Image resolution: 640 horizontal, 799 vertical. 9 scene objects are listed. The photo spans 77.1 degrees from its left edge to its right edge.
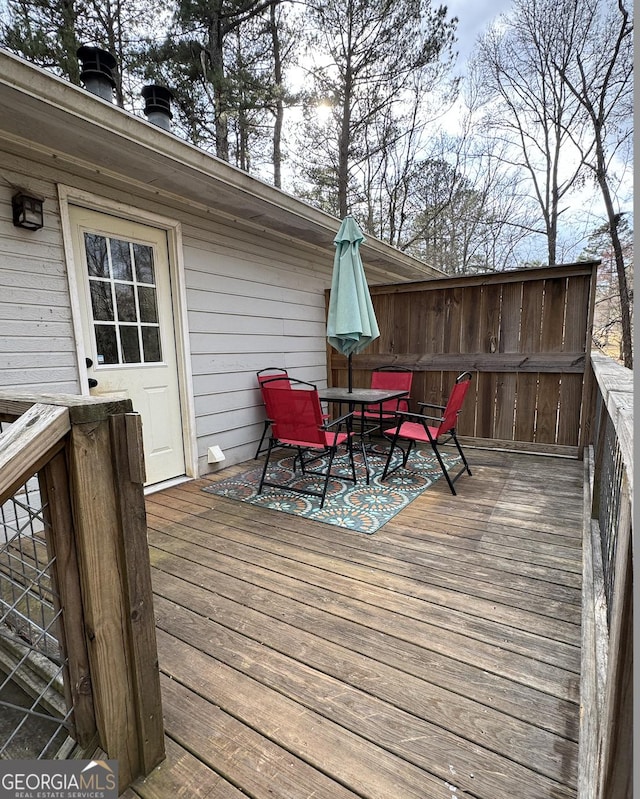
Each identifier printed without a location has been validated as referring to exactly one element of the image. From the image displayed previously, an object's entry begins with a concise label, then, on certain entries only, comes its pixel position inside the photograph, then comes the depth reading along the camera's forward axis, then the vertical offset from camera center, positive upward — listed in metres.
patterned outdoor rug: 2.69 -1.18
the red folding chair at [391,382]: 4.47 -0.50
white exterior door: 2.82 +0.15
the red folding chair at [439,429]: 3.06 -0.76
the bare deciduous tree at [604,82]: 6.73 +4.40
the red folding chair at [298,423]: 2.87 -0.62
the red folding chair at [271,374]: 4.18 -0.38
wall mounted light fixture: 2.32 +0.78
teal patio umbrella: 3.48 +0.40
